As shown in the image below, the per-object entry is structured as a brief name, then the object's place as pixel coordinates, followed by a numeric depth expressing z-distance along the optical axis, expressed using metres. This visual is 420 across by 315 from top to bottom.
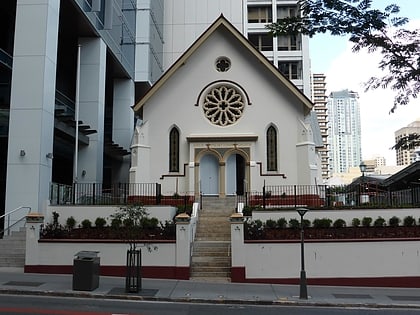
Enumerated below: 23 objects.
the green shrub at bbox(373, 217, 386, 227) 19.92
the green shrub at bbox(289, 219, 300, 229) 19.98
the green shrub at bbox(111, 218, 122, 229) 18.86
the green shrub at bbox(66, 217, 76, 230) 21.32
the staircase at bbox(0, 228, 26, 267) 19.77
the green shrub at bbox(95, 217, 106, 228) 21.22
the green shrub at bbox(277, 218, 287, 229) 20.09
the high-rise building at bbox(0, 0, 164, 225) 23.62
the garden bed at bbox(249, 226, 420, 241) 18.73
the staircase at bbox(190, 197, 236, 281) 18.58
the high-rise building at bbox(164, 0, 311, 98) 56.66
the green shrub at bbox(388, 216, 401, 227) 19.93
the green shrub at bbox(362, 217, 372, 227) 19.94
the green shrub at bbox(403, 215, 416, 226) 19.77
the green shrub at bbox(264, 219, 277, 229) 19.91
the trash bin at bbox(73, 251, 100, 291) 15.06
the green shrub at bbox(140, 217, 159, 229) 19.41
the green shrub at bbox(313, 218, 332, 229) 19.97
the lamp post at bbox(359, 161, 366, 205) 25.16
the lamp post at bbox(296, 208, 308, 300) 15.01
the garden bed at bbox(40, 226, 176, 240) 18.91
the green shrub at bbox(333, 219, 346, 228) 20.05
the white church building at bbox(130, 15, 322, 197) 29.88
